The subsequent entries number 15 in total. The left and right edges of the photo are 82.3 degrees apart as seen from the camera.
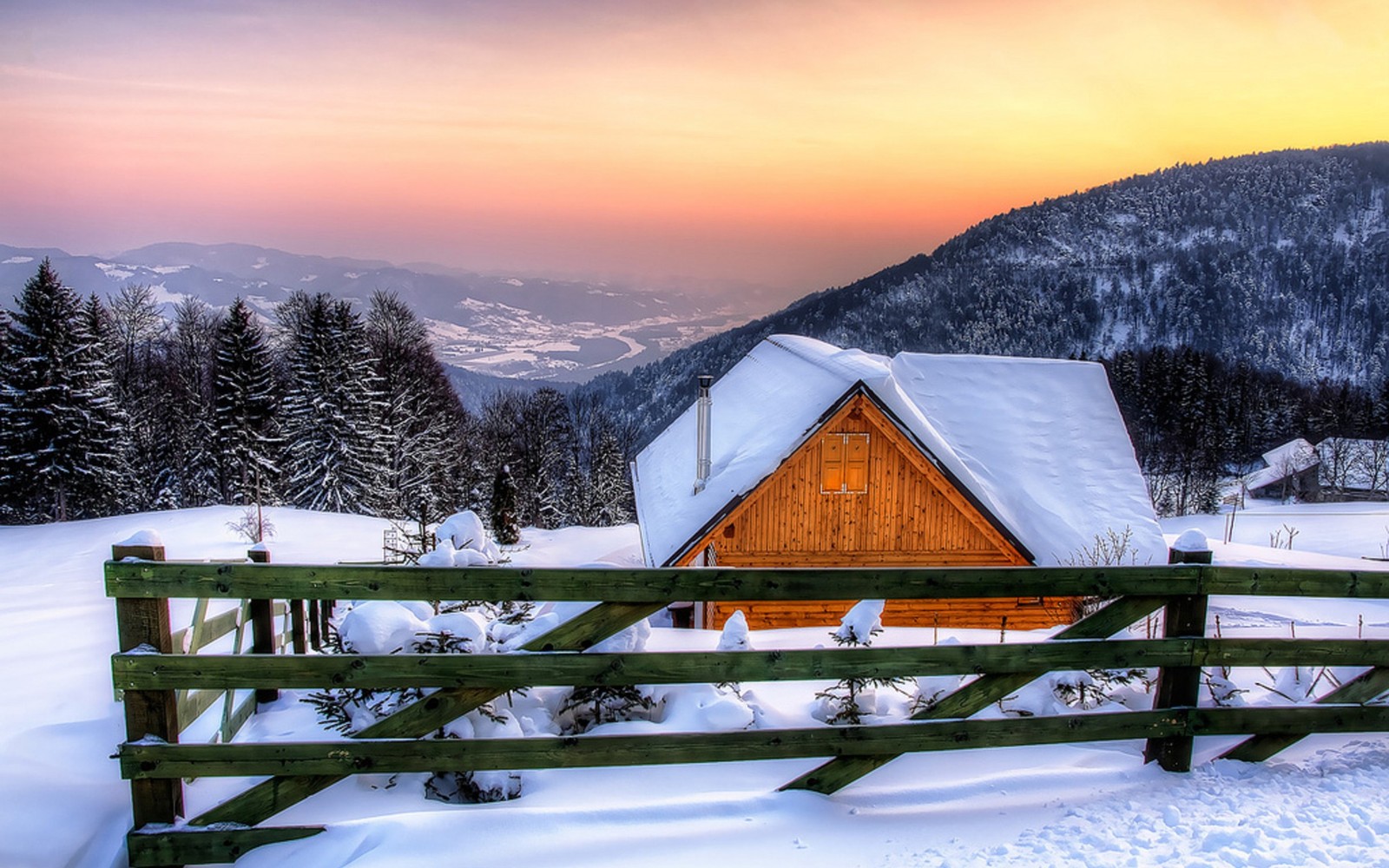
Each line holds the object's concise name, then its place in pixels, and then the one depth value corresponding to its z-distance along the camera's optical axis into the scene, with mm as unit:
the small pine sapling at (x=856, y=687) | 4805
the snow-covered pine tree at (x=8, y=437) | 34938
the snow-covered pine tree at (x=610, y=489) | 53906
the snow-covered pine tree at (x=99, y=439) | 36438
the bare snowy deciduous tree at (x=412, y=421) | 42562
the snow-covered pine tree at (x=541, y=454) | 48500
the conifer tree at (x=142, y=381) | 43438
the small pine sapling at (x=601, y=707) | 4945
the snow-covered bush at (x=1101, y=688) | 5266
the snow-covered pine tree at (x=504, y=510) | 32844
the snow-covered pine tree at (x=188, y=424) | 43500
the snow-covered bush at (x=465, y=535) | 5855
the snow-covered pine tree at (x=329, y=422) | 39562
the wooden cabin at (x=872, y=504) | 15031
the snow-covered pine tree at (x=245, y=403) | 40219
